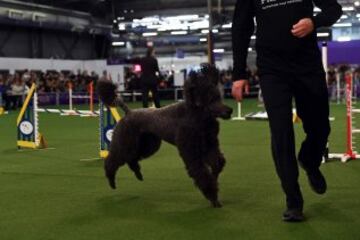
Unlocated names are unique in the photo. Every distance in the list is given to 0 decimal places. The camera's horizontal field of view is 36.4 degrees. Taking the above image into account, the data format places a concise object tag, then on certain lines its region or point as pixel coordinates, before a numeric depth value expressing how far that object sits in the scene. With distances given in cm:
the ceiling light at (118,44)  4125
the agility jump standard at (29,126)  917
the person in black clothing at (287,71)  388
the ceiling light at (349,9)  3327
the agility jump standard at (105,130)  760
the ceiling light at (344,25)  3862
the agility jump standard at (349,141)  714
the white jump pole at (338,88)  2372
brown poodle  460
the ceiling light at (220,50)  4500
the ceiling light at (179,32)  4074
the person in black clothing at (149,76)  1352
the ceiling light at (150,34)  4116
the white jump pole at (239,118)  1513
